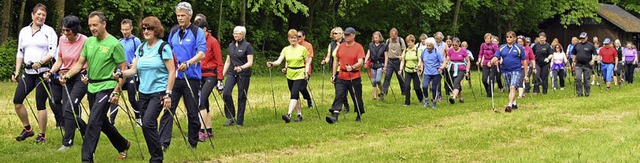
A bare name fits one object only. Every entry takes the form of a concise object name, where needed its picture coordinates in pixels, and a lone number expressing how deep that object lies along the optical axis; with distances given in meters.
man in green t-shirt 9.06
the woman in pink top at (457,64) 19.31
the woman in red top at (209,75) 12.01
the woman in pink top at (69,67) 10.00
